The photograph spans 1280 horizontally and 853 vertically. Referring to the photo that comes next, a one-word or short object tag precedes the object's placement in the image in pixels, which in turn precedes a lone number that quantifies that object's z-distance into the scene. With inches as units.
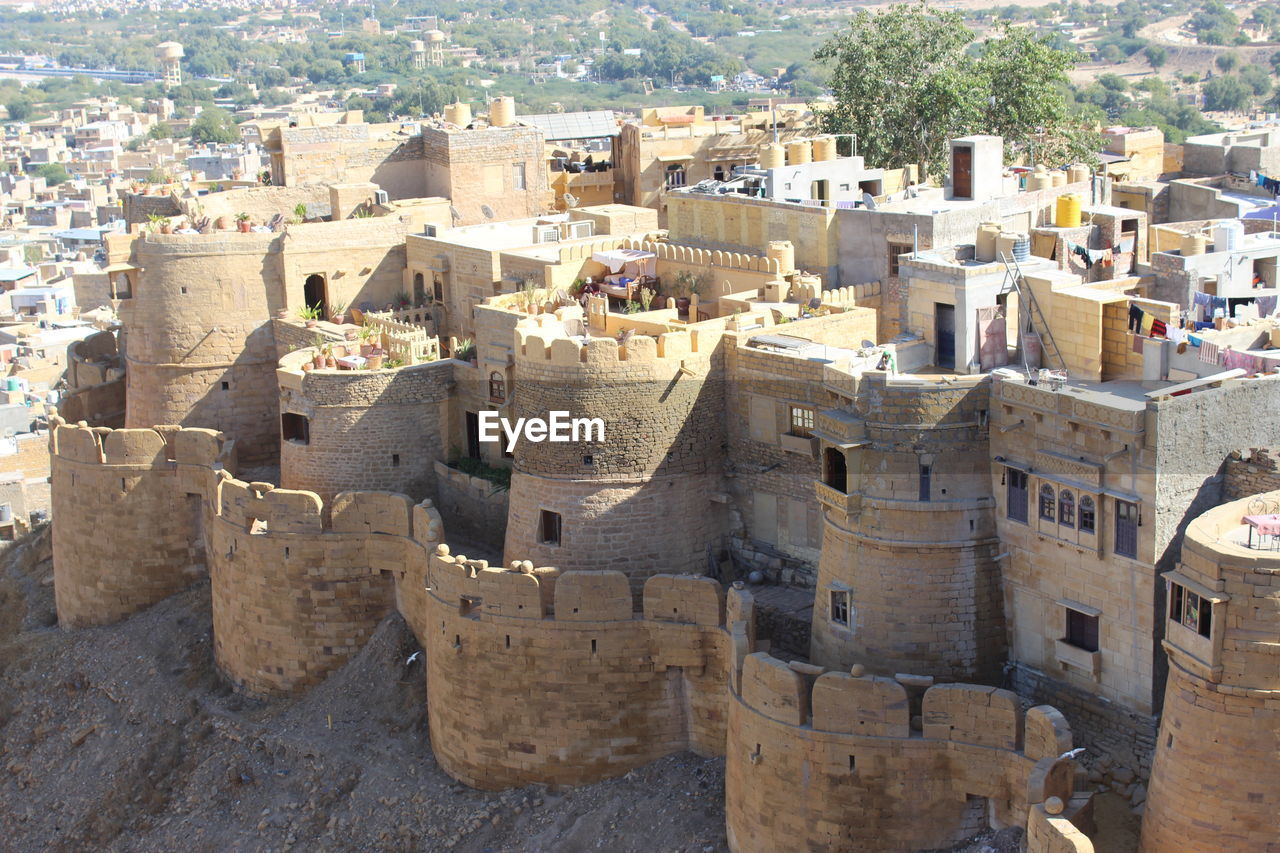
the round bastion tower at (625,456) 1201.4
